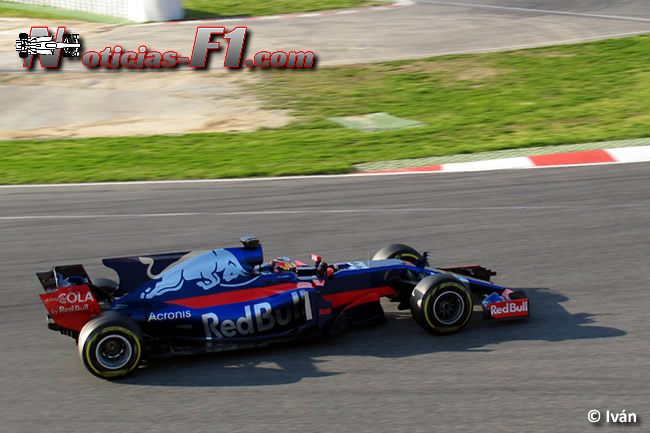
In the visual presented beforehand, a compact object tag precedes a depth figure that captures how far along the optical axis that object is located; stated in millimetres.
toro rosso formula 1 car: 13180
